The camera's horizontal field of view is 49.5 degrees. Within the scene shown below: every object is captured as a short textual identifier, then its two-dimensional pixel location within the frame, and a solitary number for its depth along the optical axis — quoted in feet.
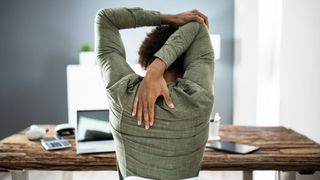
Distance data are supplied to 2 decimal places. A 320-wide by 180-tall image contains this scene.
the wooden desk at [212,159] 4.98
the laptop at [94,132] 5.44
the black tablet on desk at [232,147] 5.30
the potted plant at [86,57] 11.78
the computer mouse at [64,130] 6.61
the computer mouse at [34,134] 6.16
